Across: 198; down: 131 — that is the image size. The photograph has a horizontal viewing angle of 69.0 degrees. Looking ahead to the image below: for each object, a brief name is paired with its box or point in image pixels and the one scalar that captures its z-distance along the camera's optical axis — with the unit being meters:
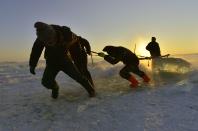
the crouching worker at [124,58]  3.81
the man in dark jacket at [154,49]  5.26
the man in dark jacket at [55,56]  3.13
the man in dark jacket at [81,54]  3.48
